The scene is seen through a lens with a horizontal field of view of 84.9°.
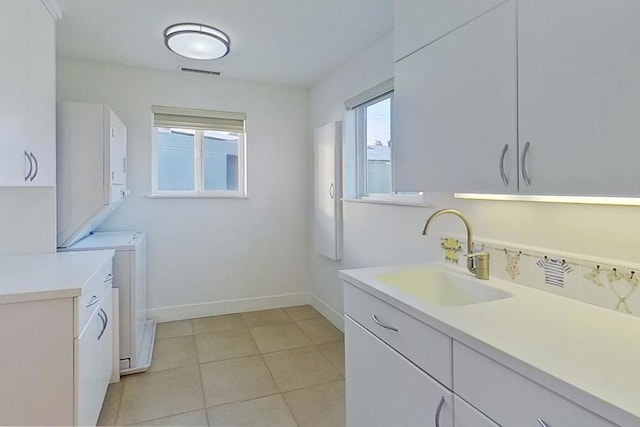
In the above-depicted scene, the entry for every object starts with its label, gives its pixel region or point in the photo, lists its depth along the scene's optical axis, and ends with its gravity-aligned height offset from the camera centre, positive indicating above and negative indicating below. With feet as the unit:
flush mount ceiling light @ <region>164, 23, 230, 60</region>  7.86 +3.96
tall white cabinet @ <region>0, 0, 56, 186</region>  5.22 +1.97
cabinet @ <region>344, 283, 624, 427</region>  2.58 -1.61
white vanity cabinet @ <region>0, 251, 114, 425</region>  4.57 -1.86
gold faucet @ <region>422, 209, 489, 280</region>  4.98 -0.66
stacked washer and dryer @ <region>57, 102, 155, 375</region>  7.66 +0.45
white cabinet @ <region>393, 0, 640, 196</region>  2.87 +1.14
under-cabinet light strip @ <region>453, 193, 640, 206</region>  3.50 +0.13
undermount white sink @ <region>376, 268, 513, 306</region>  4.99 -1.12
